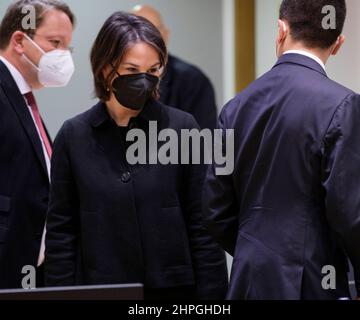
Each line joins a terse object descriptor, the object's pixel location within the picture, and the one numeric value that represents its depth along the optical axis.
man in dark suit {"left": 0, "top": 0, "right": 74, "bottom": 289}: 4.42
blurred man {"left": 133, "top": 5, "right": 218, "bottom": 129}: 6.22
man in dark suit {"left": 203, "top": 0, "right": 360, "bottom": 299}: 3.33
